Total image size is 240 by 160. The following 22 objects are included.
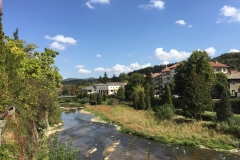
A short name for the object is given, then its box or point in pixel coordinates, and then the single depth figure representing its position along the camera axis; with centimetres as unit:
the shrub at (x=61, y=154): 841
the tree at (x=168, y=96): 3569
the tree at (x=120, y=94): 6819
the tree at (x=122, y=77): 14761
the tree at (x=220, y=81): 4719
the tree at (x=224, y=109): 2141
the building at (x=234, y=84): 5172
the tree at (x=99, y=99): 6652
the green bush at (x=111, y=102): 5916
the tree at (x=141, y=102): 4277
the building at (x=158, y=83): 9296
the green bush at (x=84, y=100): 7216
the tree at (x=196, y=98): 2439
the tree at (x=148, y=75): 8356
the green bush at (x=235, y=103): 3309
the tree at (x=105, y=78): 13818
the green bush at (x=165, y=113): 2759
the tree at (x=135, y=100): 4484
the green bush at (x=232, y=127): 1903
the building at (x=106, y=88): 11331
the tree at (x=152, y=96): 4417
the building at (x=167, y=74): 7979
